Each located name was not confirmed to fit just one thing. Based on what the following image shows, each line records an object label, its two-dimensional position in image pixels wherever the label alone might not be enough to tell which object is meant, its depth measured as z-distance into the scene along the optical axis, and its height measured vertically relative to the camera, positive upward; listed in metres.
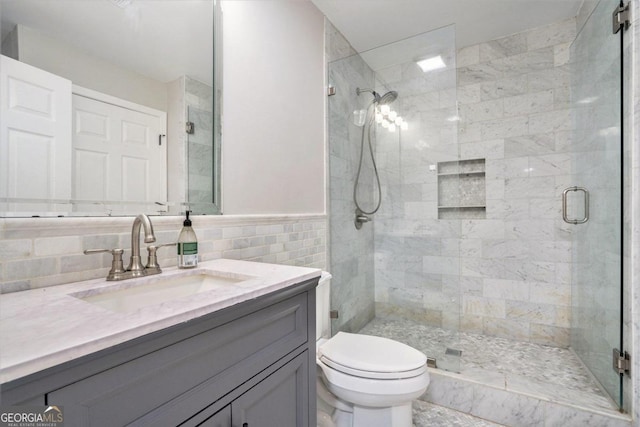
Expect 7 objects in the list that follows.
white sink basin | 0.82 -0.22
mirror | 0.77 +0.35
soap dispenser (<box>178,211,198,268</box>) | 1.05 -0.11
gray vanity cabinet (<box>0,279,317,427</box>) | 0.45 -0.31
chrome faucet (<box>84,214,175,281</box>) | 0.87 -0.13
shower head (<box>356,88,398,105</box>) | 2.20 +0.89
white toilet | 1.29 -0.74
